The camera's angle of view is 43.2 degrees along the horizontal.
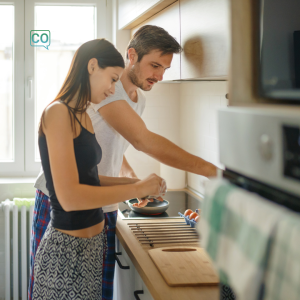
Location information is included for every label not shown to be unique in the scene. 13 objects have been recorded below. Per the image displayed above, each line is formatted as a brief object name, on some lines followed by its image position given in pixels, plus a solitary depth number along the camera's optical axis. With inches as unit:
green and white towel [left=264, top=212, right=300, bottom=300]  16.5
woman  47.3
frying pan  79.4
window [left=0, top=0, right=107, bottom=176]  113.3
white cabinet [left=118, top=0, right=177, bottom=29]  75.1
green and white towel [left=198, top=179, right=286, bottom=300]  18.4
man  61.0
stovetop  79.9
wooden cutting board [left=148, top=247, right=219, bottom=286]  46.6
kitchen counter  43.6
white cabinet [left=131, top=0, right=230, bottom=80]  51.0
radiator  103.7
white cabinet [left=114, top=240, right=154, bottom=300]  55.5
